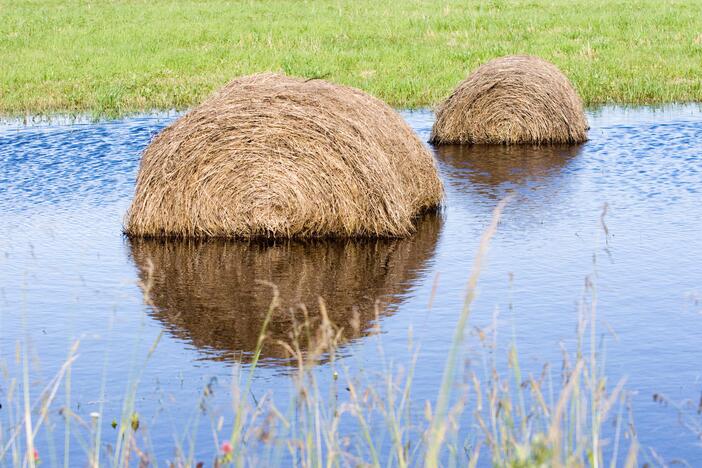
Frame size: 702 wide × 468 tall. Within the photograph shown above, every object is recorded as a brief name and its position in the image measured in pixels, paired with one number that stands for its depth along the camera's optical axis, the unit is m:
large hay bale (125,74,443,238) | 12.39
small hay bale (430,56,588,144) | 19.28
